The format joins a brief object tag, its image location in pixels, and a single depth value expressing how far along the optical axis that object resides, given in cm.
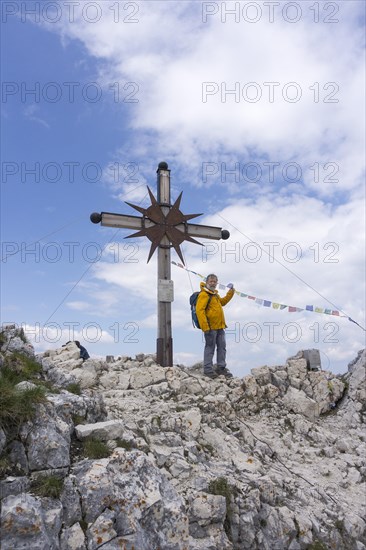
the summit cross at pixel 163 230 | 1297
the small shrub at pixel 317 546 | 678
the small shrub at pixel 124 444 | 657
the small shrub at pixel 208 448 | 809
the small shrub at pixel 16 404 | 557
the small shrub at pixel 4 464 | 521
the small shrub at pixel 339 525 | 739
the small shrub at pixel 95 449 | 608
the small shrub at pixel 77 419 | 671
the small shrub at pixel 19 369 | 664
